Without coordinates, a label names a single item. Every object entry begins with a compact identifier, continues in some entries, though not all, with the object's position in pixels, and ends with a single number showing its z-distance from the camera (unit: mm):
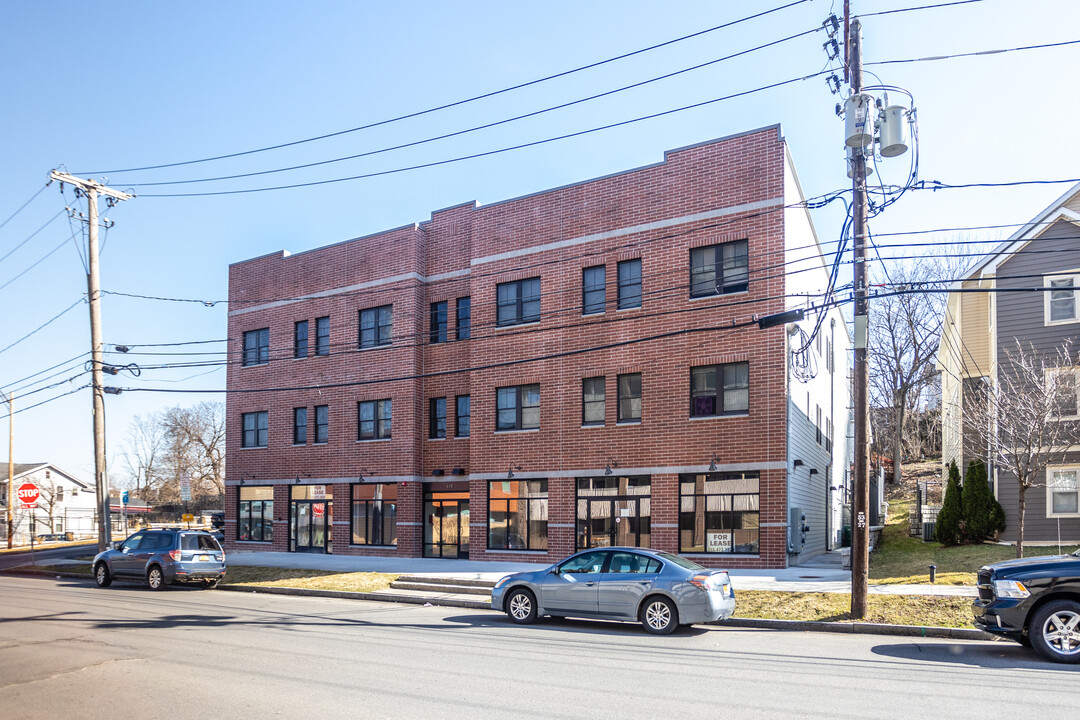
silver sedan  13203
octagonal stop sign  29203
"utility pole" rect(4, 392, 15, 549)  43156
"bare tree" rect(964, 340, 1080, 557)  19562
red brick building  22766
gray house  23391
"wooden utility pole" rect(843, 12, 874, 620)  13992
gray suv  21328
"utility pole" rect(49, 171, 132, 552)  25828
